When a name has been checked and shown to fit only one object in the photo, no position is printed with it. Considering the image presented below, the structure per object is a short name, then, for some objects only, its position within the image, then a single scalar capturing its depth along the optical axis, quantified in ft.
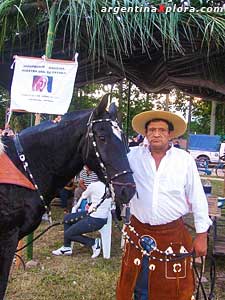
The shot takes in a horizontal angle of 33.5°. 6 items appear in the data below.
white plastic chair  16.62
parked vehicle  79.99
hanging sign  14.75
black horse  8.43
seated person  16.31
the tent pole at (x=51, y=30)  14.90
